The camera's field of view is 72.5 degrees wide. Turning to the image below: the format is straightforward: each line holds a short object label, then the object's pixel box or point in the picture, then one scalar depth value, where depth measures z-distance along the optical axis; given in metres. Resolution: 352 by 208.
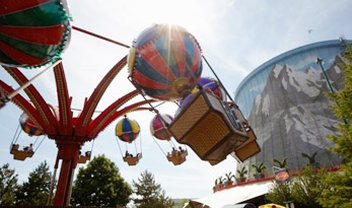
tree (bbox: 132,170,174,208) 35.78
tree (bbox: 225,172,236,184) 25.59
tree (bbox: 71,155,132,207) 28.78
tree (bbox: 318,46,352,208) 8.86
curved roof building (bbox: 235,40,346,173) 30.52
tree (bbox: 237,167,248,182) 24.94
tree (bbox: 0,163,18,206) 32.53
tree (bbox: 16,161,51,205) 34.81
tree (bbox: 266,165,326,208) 14.12
